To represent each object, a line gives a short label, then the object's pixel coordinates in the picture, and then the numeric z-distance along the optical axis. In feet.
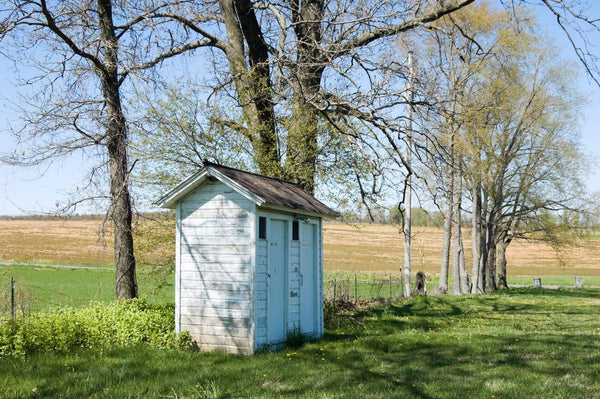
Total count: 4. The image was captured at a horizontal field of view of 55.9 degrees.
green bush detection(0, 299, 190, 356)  28.99
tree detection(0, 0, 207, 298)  41.34
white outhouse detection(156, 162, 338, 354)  30.96
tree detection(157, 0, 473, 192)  45.14
